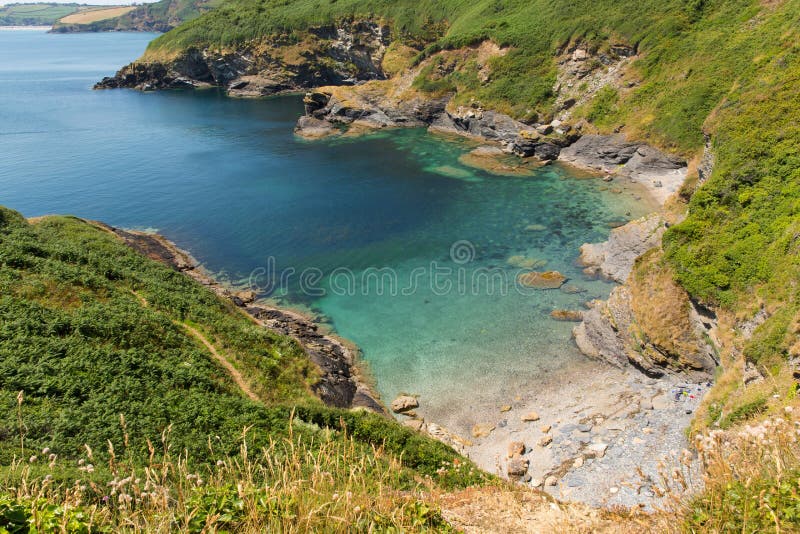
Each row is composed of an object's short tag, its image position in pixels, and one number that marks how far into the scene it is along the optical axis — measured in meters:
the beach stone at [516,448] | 23.98
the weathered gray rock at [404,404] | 28.25
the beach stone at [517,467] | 22.80
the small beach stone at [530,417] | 26.36
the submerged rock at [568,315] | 34.39
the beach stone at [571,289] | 37.78
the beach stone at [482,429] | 26.00
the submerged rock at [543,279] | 38.88
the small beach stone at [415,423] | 26.47
